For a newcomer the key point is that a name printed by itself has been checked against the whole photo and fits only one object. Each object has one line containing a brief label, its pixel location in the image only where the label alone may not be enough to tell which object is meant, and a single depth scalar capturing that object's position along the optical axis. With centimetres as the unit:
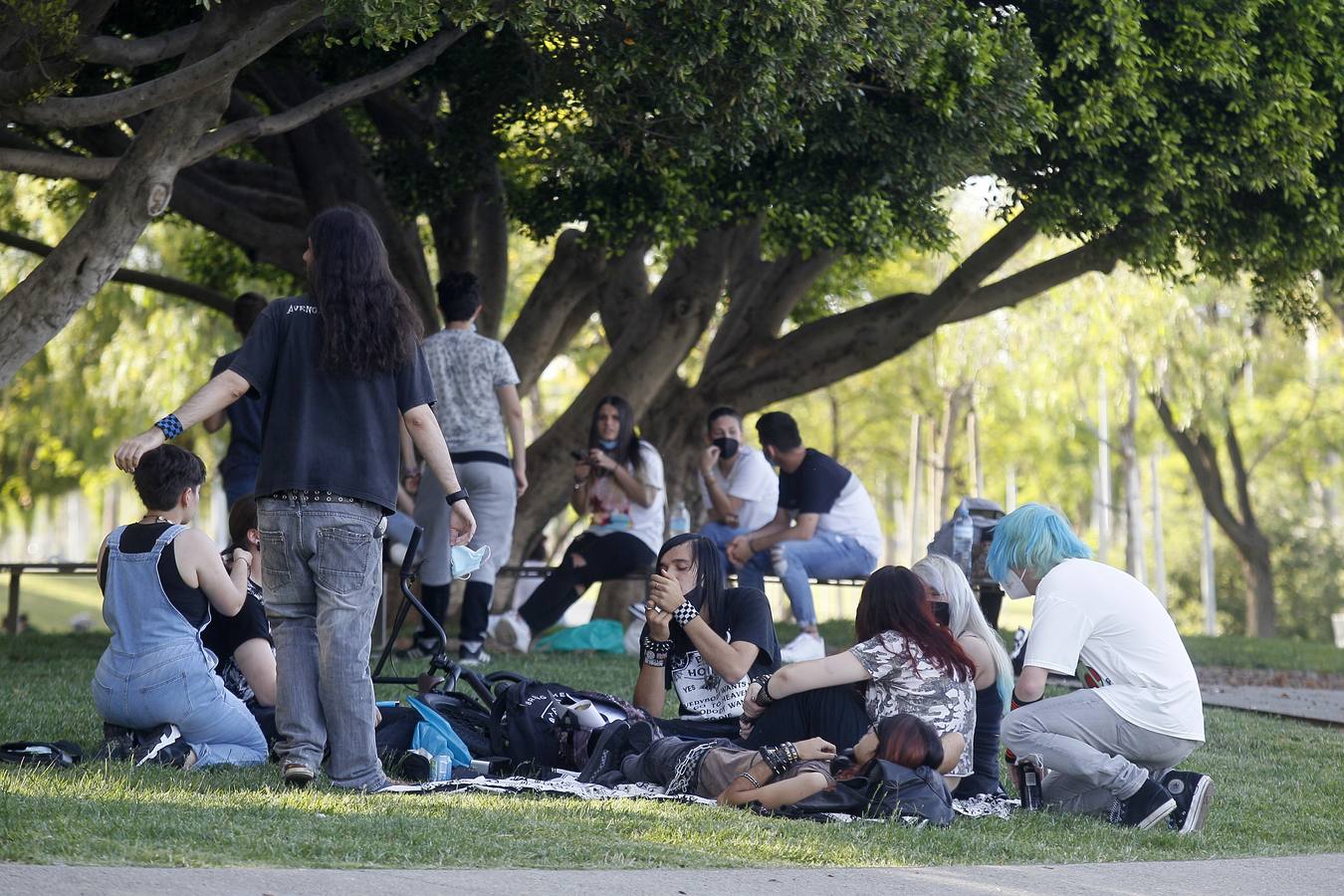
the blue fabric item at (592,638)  2262
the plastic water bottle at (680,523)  2587
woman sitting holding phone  2187
